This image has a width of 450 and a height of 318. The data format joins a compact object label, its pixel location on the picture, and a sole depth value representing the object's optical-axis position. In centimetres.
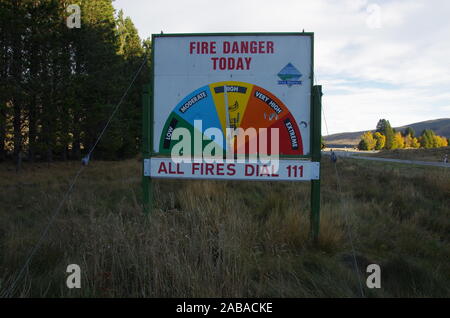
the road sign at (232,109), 386
